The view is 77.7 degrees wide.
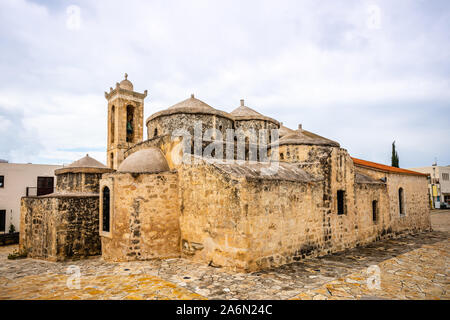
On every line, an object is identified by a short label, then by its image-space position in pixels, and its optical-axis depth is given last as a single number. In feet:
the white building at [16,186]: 55.42
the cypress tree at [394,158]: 95.94
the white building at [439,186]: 110.63
